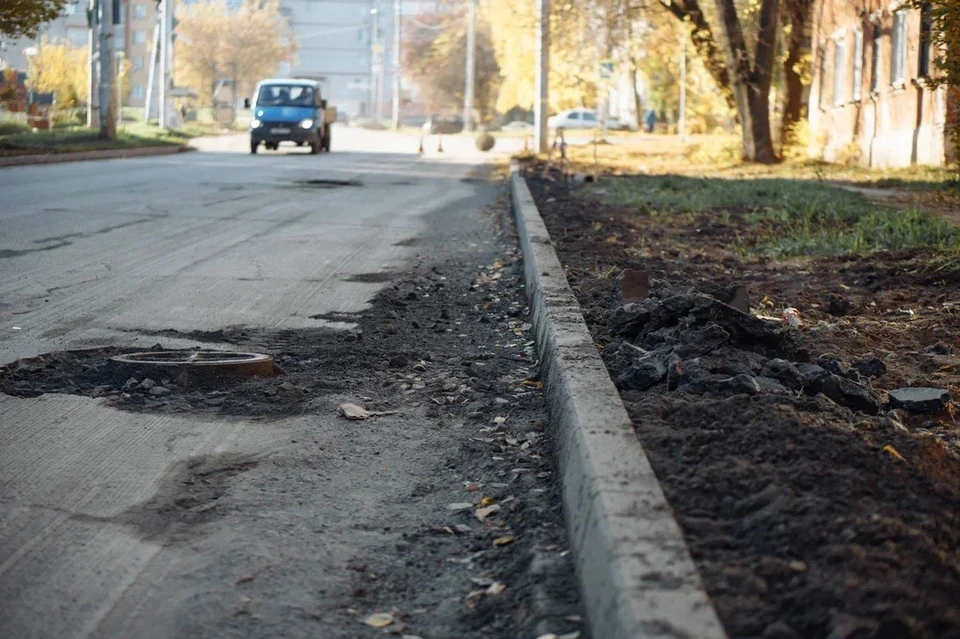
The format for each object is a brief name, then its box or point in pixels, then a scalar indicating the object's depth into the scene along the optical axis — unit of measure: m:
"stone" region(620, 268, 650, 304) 7.16
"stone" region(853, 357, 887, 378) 5.51
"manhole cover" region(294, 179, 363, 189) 19.78
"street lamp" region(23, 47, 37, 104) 55.62
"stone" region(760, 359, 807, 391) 4.82
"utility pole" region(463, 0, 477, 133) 71.81
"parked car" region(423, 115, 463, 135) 73.88
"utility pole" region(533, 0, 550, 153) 31.60
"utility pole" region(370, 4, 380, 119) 118.68
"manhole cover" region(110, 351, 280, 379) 5.66
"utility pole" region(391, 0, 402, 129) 87.44
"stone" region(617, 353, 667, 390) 4.96
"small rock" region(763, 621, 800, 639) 2.57
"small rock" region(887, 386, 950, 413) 4.87
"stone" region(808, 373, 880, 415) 4.75
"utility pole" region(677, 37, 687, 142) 47.94
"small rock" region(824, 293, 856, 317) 7.50
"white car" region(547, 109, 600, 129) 83.25
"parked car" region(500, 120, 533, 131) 87.00
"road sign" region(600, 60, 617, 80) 54.45
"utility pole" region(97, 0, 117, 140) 33.59
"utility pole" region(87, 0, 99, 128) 35.78
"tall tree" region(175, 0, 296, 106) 80.69
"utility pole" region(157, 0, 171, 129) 48.28
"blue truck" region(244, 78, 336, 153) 35.84
